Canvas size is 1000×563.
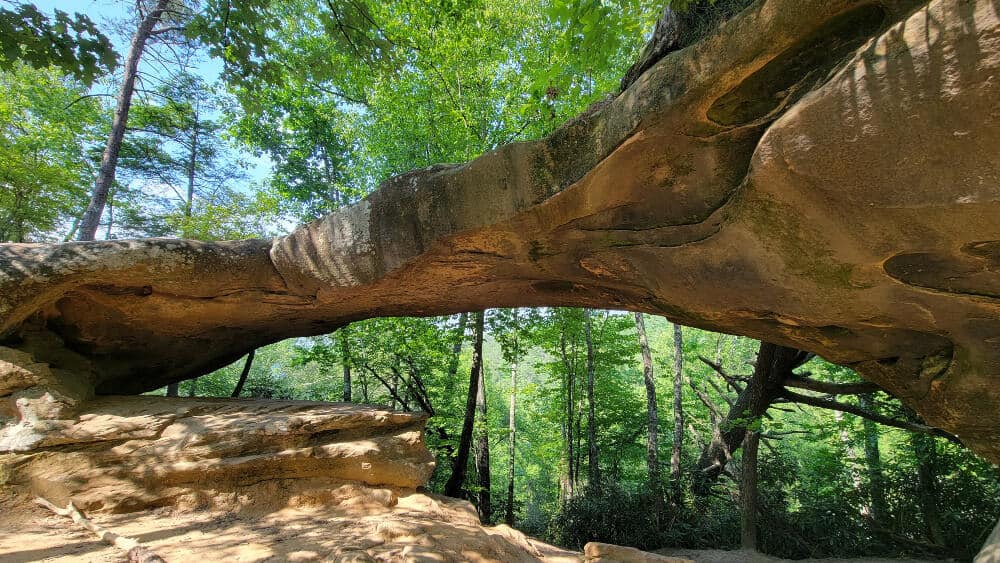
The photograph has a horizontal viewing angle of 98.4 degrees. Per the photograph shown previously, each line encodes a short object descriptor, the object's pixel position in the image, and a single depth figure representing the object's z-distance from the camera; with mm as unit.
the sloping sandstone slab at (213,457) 4426
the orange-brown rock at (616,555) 4238
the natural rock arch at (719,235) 2422
